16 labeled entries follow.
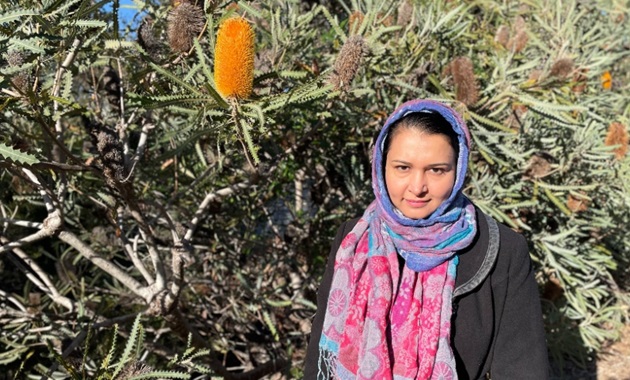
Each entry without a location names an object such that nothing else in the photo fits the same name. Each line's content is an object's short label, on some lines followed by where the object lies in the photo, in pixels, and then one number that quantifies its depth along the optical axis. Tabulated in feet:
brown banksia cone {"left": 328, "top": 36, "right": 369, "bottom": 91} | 5.28
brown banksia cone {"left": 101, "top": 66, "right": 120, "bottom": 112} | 6.98
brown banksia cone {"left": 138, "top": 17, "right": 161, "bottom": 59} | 5.49
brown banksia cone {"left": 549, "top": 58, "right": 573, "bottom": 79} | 8.01
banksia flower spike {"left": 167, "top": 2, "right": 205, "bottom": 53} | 5.07
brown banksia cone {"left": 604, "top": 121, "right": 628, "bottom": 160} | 9.75
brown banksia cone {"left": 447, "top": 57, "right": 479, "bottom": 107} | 7.01
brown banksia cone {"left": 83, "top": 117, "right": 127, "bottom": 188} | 5.24
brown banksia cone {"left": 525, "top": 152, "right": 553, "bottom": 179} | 8.75
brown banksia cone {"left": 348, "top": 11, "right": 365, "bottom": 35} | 6.85
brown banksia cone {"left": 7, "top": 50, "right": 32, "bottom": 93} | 4.34
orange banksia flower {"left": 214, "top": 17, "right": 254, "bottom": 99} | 4.40
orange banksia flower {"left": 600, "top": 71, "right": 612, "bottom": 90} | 13.24
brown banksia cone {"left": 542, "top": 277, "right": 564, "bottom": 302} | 10.72
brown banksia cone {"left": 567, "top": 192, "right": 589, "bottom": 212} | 9.02
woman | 4.87
